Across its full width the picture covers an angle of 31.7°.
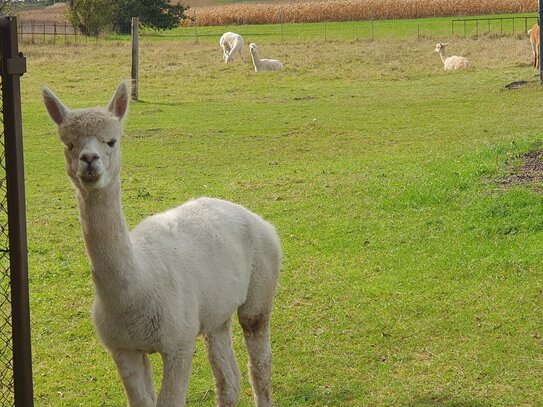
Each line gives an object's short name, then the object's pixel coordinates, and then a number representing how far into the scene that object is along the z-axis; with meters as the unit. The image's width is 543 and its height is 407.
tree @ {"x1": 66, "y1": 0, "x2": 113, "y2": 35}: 48.16
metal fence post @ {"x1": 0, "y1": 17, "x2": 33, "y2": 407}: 4.71
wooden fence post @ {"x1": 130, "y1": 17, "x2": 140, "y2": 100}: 21.16
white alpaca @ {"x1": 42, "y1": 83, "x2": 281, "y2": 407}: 4.32
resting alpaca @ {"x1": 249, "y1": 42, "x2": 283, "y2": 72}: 27.33
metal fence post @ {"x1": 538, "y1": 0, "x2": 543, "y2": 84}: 19.93
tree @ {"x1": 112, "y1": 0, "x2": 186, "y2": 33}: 51.94
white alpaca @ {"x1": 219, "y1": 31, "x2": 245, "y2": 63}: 30.99
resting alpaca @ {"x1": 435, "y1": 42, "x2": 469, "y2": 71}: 26.23
